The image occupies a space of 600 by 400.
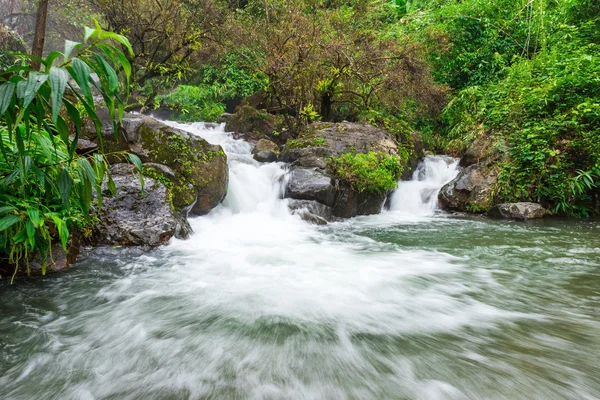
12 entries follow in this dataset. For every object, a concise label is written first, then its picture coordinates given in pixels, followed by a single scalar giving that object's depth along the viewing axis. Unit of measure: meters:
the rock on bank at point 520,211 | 6.49
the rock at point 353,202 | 6.93
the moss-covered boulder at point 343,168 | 6.77
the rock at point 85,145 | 4.58
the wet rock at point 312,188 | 6.61
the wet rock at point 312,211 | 6.26
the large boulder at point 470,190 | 7.16
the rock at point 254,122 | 10.62
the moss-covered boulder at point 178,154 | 5.21
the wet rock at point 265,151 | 8.64
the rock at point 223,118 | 11.59
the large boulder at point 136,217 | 4.05
